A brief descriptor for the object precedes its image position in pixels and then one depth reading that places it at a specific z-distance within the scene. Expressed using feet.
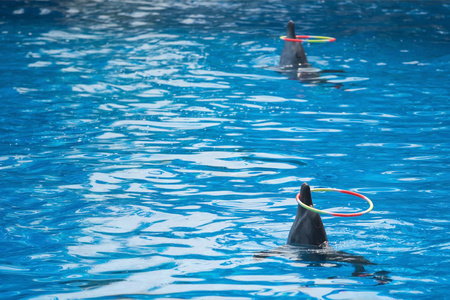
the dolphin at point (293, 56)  74.02
